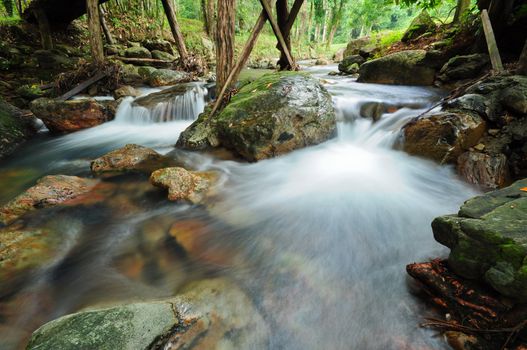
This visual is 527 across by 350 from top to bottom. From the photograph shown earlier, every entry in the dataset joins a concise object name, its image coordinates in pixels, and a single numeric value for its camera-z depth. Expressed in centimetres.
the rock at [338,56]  2039
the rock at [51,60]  880
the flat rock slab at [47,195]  283
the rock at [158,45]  1272
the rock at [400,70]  632
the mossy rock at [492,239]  124
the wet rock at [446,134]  322
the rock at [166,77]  858
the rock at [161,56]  1152
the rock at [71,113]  580
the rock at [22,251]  214
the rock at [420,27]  864
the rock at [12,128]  521
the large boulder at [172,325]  131
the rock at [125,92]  729
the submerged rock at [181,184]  315
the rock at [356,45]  1257
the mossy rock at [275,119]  386
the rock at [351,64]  997
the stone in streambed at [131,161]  394
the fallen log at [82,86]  680
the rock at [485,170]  299
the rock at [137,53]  1073
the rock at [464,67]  518
